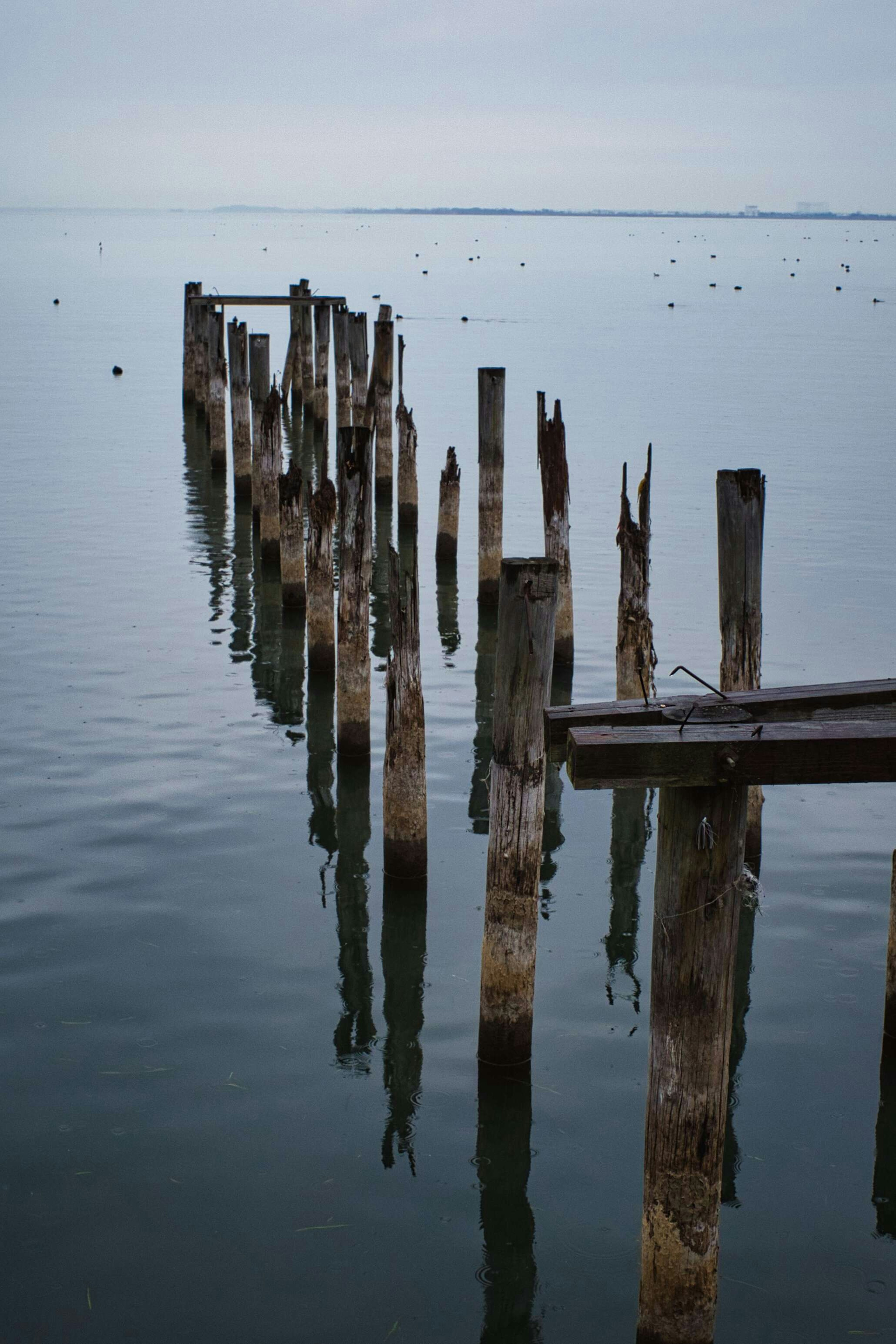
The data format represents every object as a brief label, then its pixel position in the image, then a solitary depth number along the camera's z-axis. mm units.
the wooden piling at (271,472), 15328
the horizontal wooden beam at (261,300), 26172
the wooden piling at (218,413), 22812
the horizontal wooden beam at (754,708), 4547
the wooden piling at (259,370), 19188
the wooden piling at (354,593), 9852
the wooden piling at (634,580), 9914
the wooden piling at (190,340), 27969
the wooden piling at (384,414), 20359
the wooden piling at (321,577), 11477
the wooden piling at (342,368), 21969
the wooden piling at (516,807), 5957
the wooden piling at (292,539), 13438
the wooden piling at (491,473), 13633
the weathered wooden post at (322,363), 26250
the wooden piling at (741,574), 7602
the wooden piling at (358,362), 20578
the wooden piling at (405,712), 8023
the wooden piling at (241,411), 19953
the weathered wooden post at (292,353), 28000
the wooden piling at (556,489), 11938
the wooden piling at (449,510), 16000
